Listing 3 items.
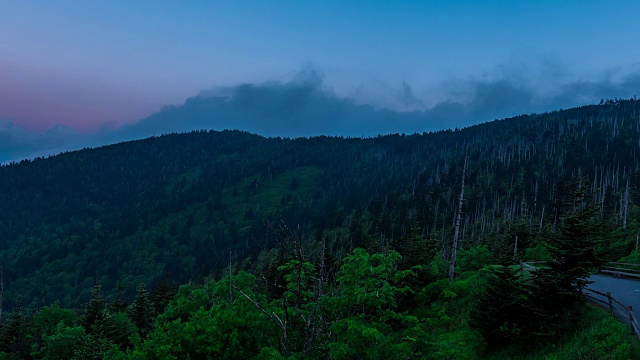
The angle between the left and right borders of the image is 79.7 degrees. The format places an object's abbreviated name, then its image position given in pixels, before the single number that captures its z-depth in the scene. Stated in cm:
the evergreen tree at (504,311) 1609
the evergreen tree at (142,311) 5638
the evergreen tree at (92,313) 5116
